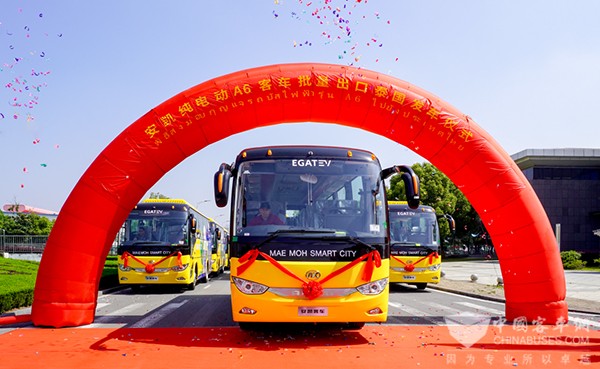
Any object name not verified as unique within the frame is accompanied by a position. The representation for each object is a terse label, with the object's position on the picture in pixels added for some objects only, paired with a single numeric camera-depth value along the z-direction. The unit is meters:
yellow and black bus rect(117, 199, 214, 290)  18.55
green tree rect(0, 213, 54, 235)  85.88
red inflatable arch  11.29
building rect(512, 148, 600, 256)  59.47
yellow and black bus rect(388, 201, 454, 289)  20.27
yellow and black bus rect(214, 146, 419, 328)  8.74
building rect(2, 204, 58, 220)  156.88
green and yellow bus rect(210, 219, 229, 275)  29.97
